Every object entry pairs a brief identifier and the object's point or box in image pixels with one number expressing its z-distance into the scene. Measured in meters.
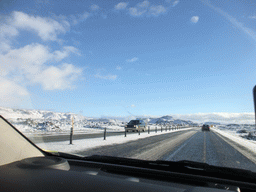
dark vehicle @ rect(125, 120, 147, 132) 30.31
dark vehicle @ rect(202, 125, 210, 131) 43.84
